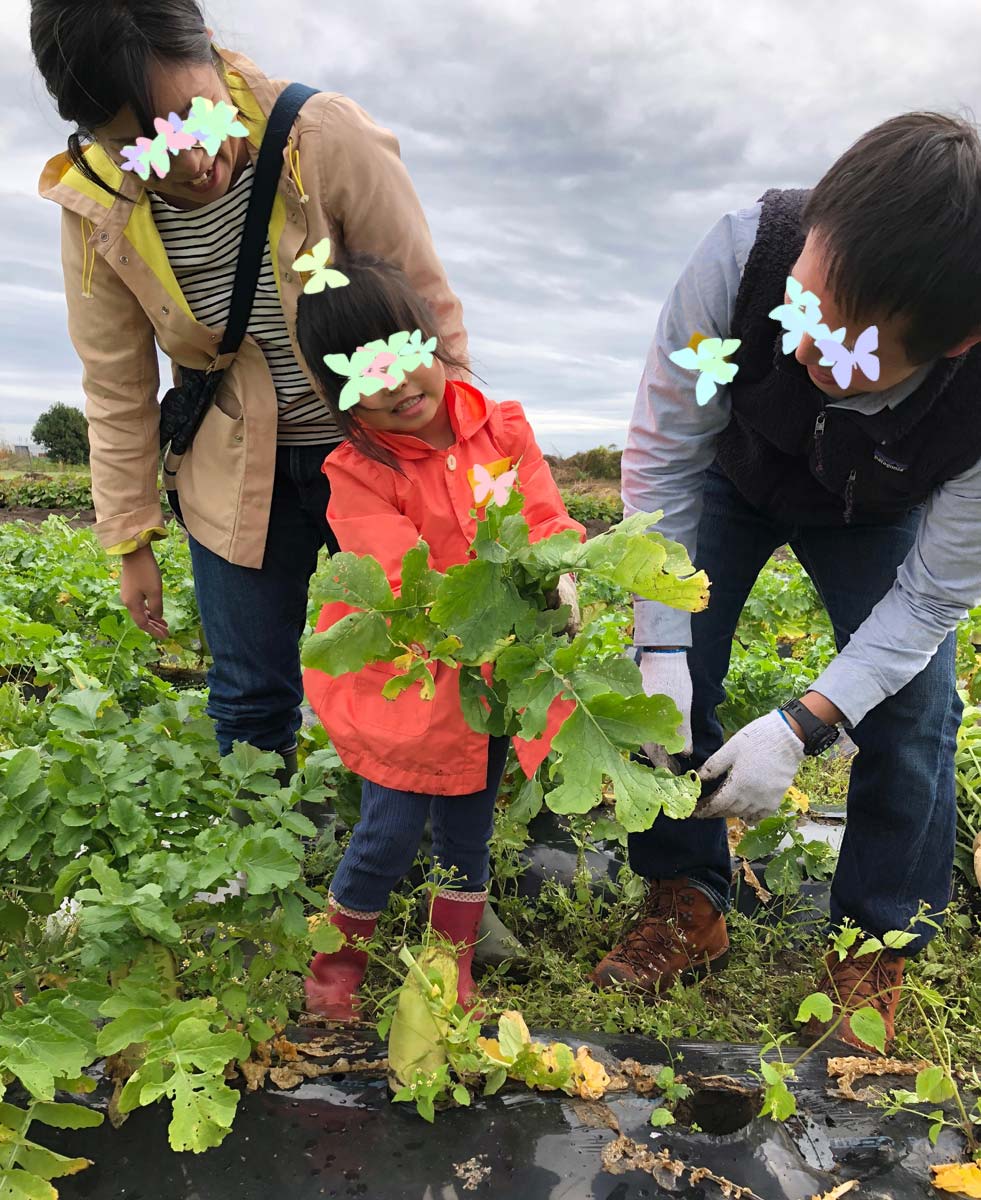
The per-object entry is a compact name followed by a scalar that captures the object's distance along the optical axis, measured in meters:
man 1.33
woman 1.54
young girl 1.68
